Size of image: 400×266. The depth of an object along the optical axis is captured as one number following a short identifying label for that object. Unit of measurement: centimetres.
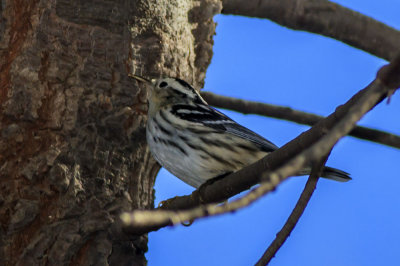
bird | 778
